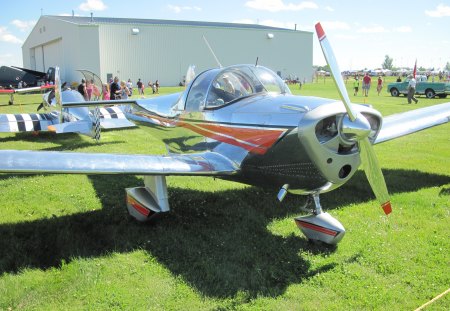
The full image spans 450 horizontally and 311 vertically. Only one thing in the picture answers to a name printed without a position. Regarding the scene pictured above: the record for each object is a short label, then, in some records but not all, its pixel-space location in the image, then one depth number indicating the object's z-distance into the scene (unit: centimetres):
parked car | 3052
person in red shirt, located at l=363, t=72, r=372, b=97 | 3212
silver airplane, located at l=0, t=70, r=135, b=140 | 1187
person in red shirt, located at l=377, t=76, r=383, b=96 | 3586
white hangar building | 4781
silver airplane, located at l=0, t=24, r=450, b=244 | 436
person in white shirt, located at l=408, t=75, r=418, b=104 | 2554
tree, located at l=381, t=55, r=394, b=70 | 17832
